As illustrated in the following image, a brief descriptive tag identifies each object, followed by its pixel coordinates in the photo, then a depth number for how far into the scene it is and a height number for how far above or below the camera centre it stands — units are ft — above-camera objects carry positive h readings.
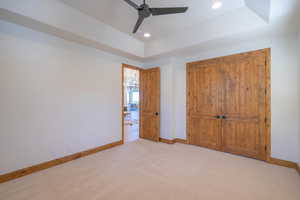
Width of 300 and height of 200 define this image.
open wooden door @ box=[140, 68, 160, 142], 13.70 -0.47
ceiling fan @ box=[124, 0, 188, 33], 6.55 +4.34
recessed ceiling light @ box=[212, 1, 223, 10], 7.62 +5.32
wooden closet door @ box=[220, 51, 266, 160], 9.36 -0.40
